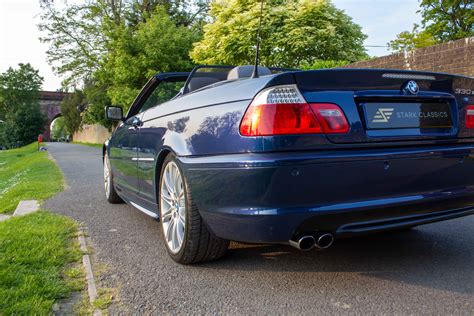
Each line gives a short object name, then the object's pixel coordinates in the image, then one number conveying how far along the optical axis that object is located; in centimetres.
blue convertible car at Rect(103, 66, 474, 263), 215
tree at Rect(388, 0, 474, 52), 3038
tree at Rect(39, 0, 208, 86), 2674
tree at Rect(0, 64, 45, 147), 5984
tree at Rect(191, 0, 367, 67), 1398
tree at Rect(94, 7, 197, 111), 1994
